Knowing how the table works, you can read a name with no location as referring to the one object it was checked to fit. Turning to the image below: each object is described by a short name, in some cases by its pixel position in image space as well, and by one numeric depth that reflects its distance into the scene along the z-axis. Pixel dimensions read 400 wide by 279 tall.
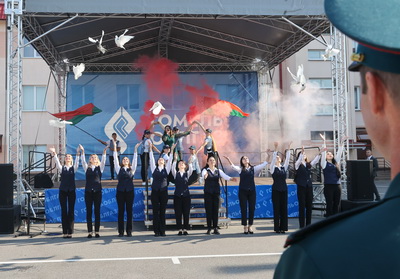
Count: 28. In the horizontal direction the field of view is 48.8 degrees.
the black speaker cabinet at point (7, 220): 10.37
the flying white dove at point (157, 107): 14.12
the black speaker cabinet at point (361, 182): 11.37
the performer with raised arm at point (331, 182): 11.06
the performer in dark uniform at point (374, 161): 14.94
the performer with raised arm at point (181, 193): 10.68
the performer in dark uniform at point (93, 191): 10.21
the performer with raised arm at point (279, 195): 10.48
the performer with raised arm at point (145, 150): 13.61
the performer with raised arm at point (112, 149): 15.21
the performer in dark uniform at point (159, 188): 10.53
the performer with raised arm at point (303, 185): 10.95
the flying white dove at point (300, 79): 13.41
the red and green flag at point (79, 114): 15.73
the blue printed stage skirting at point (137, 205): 12.29
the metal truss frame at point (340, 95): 12.70
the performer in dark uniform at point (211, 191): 10.59
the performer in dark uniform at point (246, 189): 10.42
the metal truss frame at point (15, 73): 11.10
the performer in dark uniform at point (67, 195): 10.21
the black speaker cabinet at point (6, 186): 10.33
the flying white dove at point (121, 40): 11.13
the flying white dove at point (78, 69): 12.90
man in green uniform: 0.81
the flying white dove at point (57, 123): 13.52
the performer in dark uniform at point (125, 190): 10.37
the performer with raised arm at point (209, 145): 14.16
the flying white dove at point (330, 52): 11.92
